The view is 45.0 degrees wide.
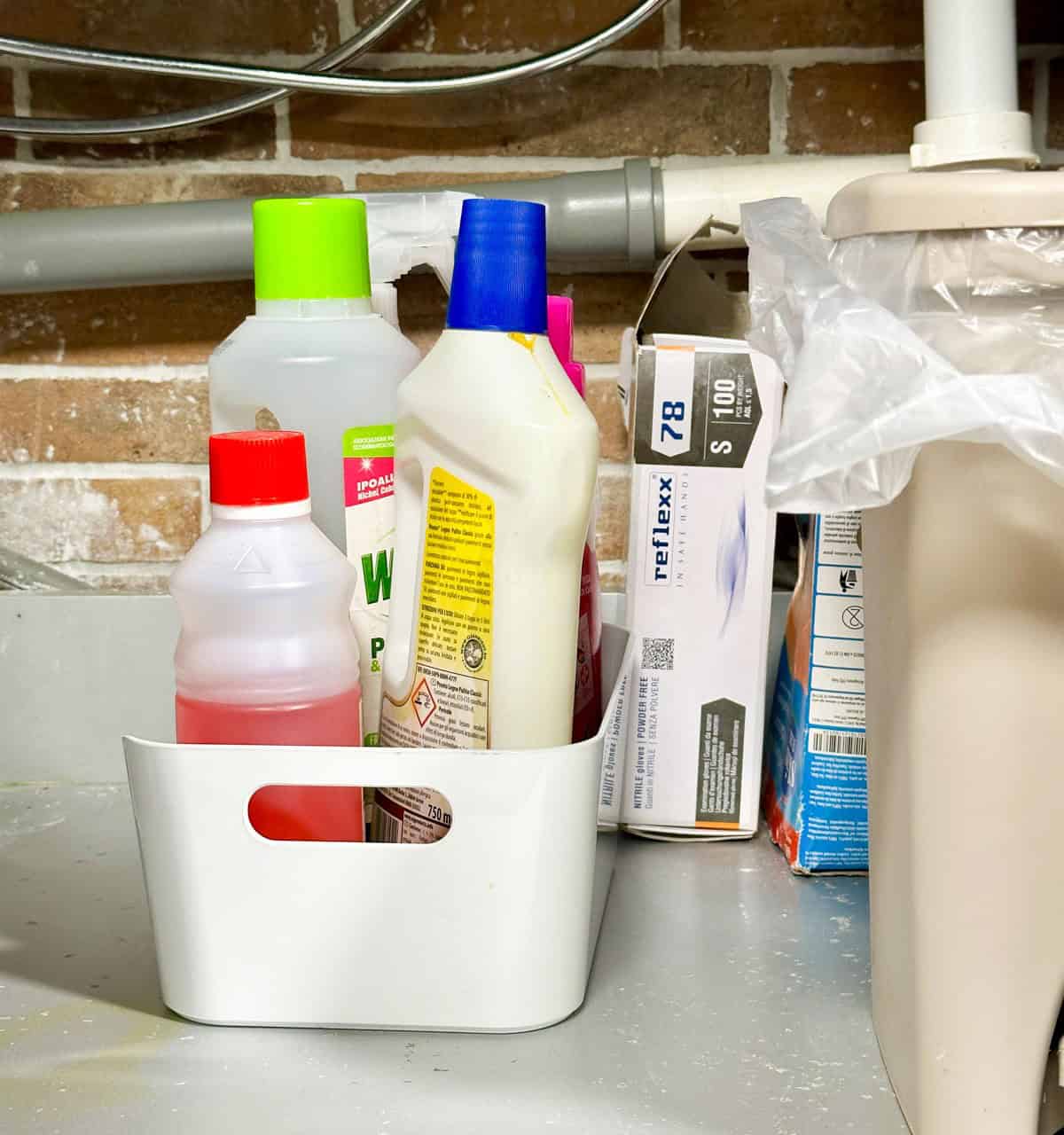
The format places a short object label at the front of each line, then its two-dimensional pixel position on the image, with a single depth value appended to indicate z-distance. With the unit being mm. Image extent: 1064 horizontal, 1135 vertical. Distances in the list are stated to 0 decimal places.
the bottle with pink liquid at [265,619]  528
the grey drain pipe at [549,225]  824
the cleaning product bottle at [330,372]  587
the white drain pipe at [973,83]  726
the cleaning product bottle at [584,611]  622
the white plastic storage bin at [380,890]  518
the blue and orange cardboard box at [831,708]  678
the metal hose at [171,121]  843
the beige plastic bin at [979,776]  425
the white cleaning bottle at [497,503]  518
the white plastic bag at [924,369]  404
